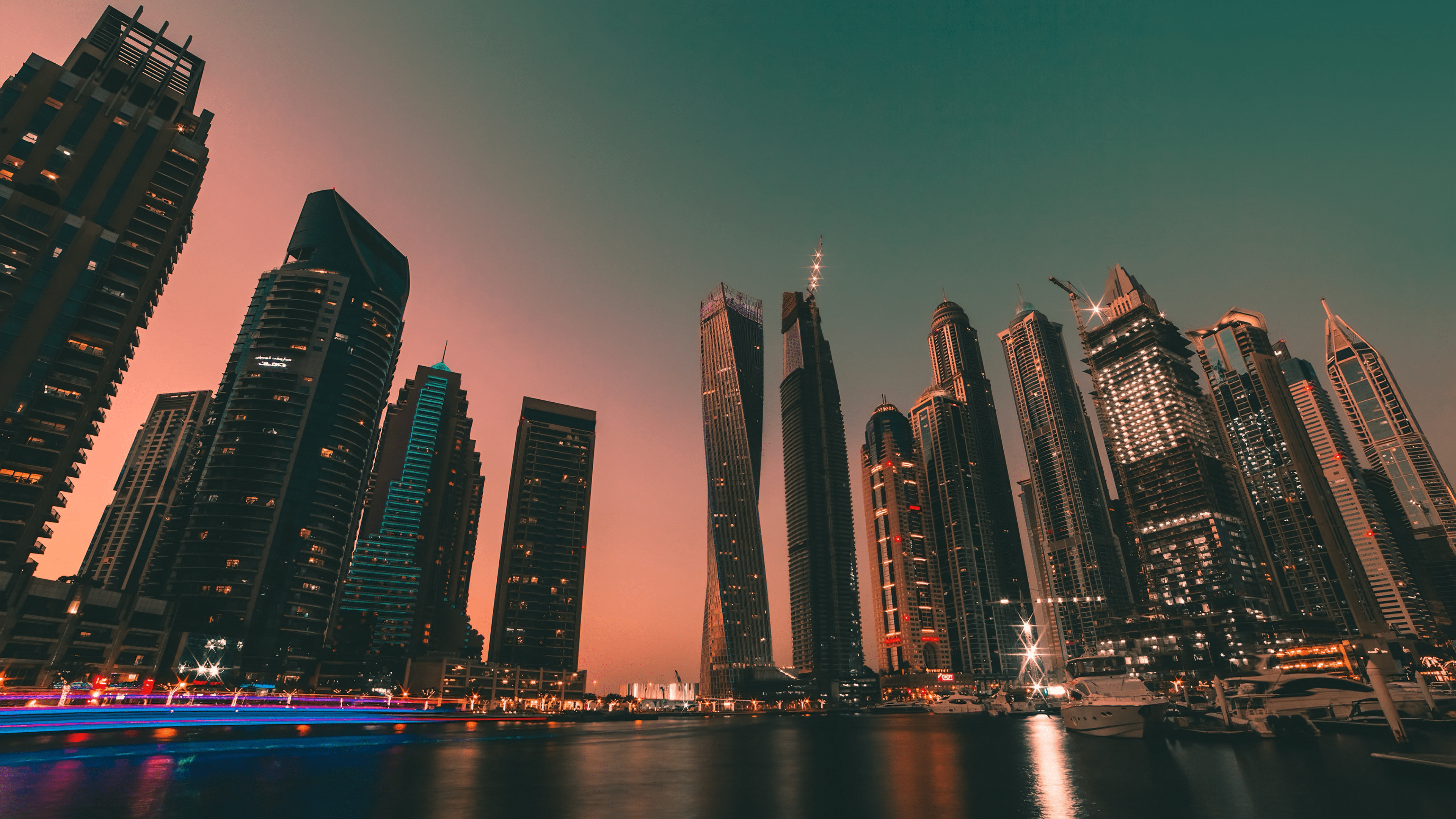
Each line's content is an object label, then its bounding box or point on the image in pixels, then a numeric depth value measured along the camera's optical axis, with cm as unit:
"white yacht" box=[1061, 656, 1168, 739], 9050
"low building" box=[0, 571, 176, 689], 11912
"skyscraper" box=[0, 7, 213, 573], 11931
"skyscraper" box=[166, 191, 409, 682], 16212
